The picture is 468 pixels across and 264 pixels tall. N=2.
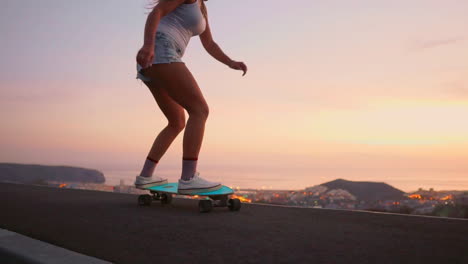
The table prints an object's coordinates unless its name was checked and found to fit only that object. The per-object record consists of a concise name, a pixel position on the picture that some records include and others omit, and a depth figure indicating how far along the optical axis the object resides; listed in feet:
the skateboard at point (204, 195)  10.63
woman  11.30
